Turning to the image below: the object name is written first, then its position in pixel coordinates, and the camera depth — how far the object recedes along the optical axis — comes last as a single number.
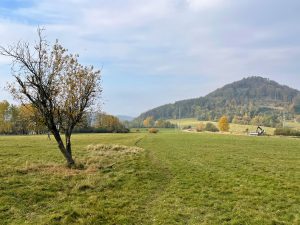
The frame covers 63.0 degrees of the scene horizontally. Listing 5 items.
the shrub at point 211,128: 133.72
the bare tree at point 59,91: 18.53
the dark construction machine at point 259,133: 95.34
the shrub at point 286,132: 87.70
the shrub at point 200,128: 135.41
